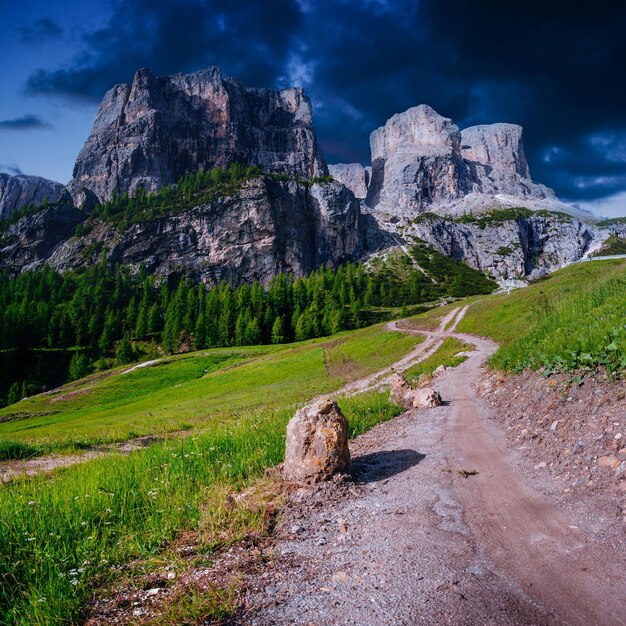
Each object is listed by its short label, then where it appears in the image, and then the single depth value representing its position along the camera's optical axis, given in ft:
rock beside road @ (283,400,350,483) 25.31
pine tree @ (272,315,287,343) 363.97
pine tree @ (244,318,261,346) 358.64
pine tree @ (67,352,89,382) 311.68
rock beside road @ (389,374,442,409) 54.90
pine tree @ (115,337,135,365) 333.21
